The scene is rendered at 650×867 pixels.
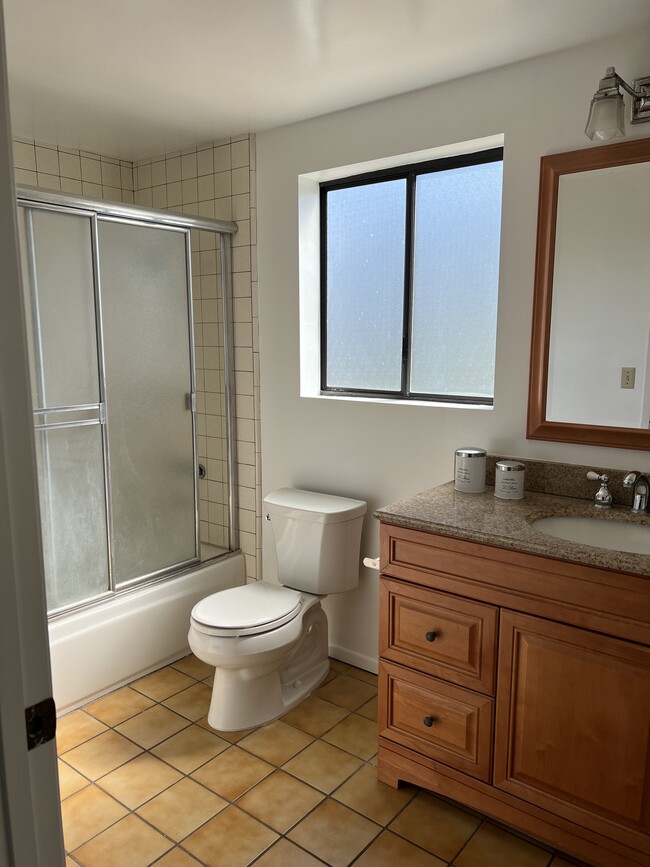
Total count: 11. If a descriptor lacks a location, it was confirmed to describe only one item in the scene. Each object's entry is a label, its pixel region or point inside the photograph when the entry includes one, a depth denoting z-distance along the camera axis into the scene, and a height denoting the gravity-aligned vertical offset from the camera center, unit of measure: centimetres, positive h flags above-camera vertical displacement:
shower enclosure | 236 -20
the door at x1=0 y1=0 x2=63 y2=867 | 80 -33
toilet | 227 -99
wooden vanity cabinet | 158 -93
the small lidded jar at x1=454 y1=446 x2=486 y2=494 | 217 -43
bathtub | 244 -118
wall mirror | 194 +13
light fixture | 168 +59
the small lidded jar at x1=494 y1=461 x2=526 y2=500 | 207 -44
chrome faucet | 192 -43
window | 244 +24
